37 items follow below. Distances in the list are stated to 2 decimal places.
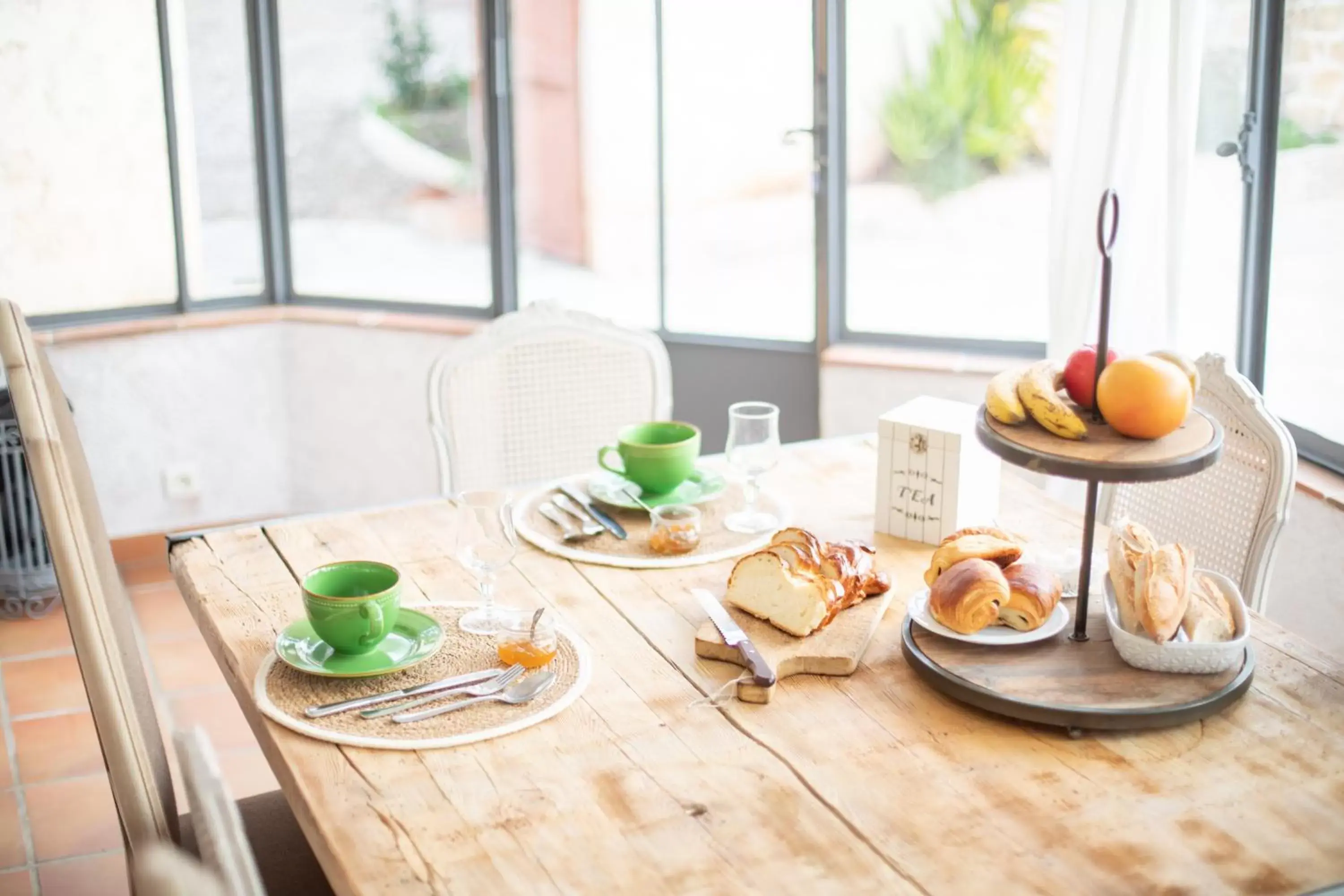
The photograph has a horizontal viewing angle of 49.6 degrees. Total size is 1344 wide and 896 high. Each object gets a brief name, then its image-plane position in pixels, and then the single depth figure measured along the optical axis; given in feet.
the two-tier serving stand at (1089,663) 4.69
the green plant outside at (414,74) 12.66
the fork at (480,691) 4.98
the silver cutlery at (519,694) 4.94
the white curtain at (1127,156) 9.20
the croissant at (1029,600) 5.26
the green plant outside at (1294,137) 8.79
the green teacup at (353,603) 5.15
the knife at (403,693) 4.96
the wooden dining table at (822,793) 4.08
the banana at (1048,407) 4.85
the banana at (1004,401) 4.95
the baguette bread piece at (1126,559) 5.13
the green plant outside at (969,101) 10.63
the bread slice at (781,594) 5.43
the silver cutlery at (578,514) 6.61
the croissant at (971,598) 5.20
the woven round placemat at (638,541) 6.33
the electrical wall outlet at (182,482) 13.01
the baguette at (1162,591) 4.99
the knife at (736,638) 5.06
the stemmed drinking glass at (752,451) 6.53
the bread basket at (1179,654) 4.98
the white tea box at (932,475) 6.46
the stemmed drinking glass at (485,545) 5.57
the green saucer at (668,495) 6.88
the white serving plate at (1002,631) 5.22
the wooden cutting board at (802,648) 5.25
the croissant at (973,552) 5.53
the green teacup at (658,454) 6.85
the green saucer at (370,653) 5.16
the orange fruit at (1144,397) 4.76
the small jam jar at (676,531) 6.37
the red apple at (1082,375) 5.01
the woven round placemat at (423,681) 4.82
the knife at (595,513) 6.64
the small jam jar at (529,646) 5.28
